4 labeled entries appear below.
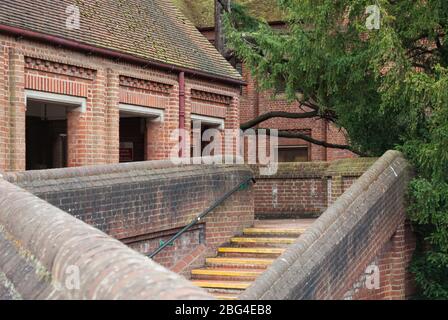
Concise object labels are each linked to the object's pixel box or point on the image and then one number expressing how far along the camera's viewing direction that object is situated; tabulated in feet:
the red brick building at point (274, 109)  90.82
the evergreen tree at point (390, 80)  38.24
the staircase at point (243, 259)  35.19
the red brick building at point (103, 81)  41.86
